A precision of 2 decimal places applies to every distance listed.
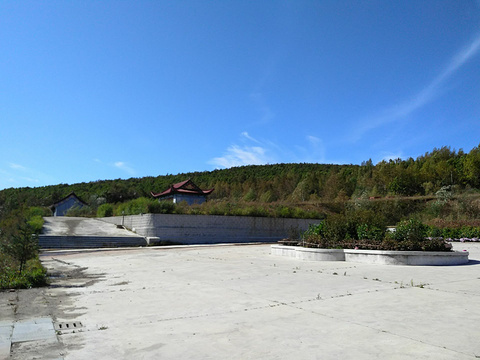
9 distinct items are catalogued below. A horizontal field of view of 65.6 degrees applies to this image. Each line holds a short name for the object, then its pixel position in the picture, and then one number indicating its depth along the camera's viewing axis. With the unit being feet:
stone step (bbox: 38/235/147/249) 62.85
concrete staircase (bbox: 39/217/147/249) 63.46
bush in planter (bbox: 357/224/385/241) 37.92
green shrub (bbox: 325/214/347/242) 40.86
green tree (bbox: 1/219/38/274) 26.50
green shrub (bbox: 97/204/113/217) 98.83
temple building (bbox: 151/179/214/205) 129.35
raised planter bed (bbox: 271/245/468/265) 32.35
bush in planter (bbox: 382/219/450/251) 34.01
